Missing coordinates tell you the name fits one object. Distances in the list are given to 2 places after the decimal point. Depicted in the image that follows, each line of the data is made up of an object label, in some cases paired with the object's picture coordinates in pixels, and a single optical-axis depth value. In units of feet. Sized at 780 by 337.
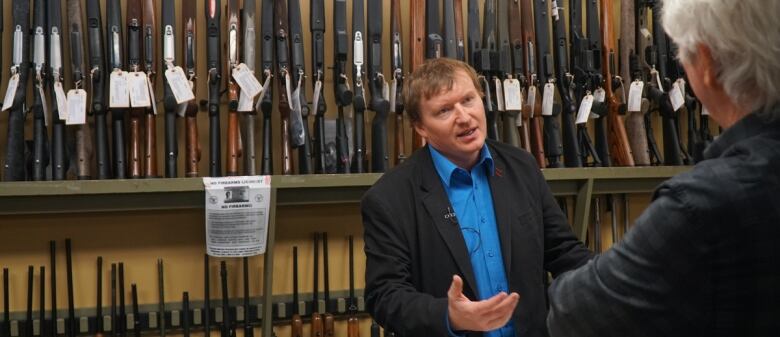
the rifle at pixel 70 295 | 9.51
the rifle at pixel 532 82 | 10.93
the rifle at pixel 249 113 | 9.68
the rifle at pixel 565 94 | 11.13
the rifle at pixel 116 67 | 9.07
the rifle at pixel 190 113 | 9.43
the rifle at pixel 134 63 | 9.14
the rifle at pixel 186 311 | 9.95
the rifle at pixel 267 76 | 9.61
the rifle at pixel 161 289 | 9.79
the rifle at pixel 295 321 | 10.20
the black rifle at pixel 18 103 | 8.63
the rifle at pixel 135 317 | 9.69
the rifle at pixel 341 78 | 9.82
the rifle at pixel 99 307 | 9.69
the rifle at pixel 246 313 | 9.96
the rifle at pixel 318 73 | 9.75
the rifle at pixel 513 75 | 10.69
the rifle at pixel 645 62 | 11.61
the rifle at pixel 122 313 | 9.69
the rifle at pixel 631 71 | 11.54
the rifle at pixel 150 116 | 9.23
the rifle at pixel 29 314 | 9.28
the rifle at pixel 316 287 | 10.47
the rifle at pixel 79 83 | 8.92
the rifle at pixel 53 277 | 9.41
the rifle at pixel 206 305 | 9.97
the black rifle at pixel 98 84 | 8.99
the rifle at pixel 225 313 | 10.00
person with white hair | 2.49
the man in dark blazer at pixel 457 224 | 5.59
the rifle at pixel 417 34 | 10.66
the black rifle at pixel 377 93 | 9.98
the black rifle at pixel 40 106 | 8.74
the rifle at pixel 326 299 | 10.30
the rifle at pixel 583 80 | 11.25
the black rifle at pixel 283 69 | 9.81
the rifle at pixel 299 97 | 9.66
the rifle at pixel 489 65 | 10.55
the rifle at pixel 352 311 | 10.48
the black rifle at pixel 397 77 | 10.25
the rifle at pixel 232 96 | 9.54
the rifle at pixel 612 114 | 11.44
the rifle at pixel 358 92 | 9.93
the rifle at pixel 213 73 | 9.48
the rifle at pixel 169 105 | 9.22
